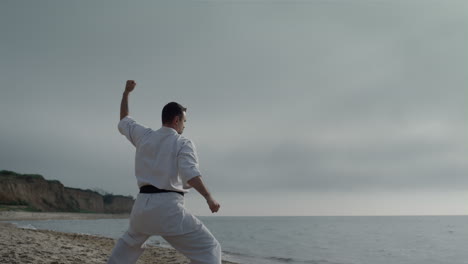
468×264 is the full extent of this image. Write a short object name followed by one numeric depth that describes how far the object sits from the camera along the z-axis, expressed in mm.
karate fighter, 3350
